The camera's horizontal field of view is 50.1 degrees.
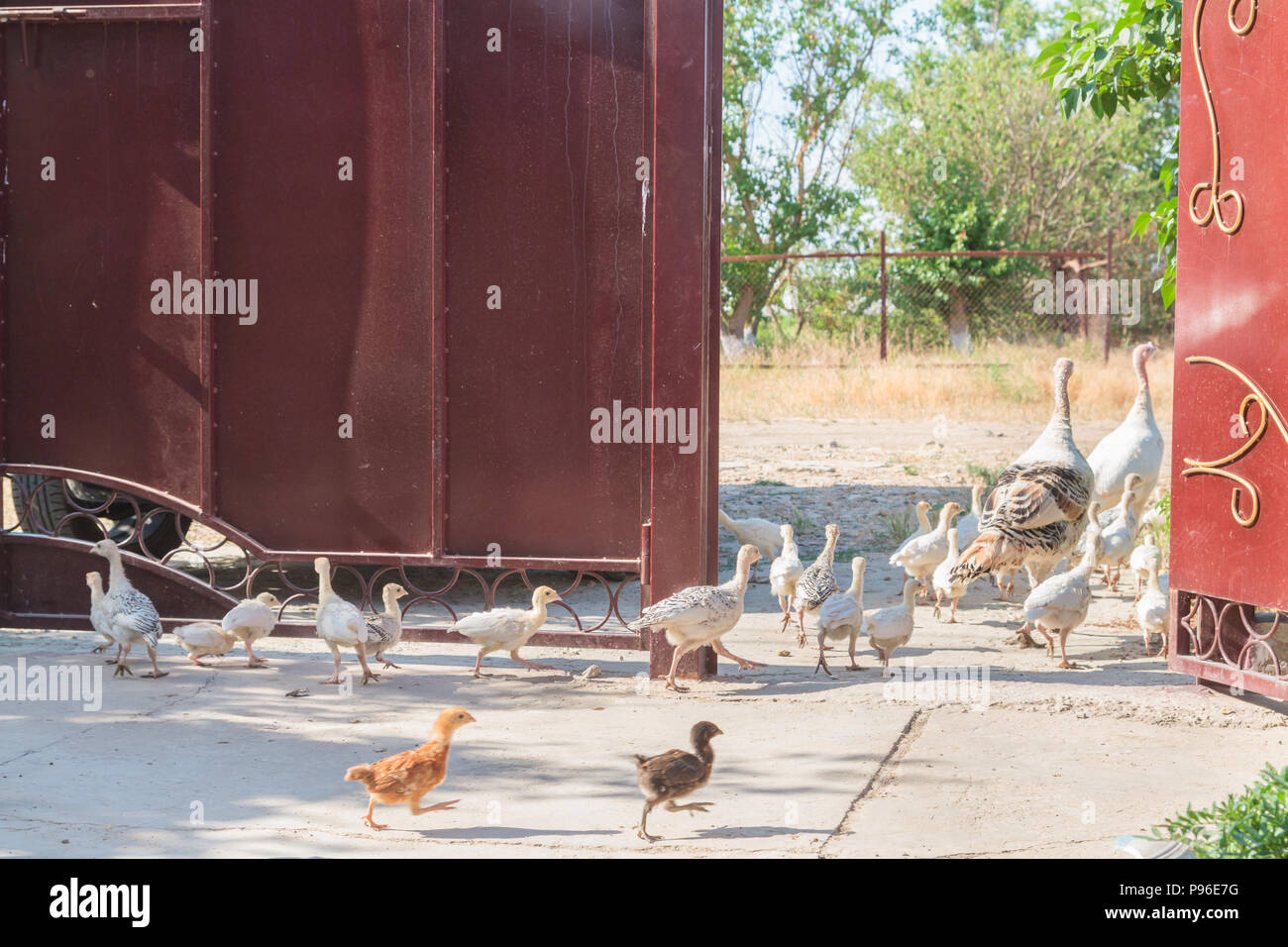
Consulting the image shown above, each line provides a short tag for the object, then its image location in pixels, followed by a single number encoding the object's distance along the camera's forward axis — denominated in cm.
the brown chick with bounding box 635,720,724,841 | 471
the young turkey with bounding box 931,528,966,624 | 854
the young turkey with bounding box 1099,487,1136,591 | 895
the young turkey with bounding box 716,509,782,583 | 989
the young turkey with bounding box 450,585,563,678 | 721
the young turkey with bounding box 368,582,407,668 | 726
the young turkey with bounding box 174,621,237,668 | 731
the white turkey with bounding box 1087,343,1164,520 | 998
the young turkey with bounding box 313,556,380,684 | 710
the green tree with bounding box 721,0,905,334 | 3061
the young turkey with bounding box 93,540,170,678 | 718
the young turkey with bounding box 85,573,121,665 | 729
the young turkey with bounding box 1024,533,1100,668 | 732
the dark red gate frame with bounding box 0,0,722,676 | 711
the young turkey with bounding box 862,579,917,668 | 737
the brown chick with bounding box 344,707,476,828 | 480
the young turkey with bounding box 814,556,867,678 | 727
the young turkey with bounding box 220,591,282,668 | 732
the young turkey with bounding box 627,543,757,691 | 684
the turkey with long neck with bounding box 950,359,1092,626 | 791
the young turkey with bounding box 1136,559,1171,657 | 769
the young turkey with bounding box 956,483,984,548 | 950
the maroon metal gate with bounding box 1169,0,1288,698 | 607
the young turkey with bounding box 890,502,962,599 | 895
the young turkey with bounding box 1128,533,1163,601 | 813
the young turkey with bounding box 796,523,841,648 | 786
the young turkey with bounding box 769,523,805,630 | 846
